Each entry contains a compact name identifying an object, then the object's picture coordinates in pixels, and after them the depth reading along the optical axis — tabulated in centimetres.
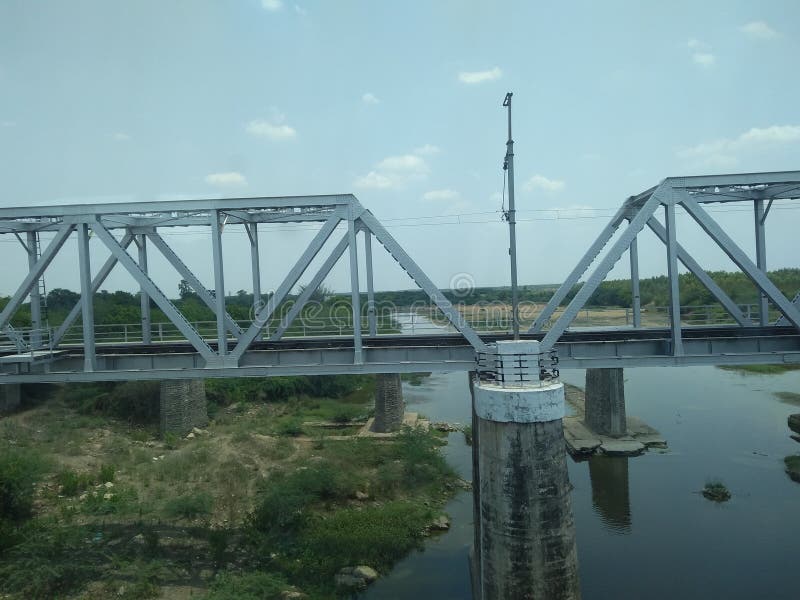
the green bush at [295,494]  1606
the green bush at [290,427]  2694
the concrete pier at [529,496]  1015
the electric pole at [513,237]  1133
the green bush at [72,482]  1808
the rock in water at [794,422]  2585
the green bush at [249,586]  1191
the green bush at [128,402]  2784
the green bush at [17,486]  1580
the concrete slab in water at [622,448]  2427
